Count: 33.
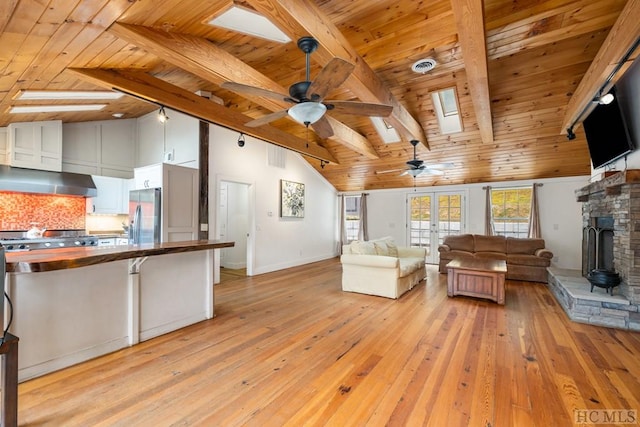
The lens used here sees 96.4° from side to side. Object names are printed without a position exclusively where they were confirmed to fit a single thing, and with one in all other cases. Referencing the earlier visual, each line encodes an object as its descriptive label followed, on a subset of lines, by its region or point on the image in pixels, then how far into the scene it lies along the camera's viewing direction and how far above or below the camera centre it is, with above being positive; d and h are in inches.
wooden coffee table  168.9 -39.1
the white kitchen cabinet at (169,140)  203.6 +57.1
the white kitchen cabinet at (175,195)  181.2 +13.1
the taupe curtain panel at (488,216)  284.2 +0.6
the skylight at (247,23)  96.1 +69.6
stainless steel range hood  174.4 +20.7
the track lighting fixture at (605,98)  123.8 +52.7
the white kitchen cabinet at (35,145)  180.1 +44.9
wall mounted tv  137.7 +43.5
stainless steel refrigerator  180.2 -1.6
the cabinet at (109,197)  211.2 +13.2
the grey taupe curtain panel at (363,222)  358.6 -7.7
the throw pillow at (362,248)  195.0 -22.3
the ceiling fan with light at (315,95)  87.7 +43.0
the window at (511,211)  275.2 +5.7
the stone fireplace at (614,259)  130.2 -21.7
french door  305.3 -2.7
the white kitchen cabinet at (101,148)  209.2 +51.8
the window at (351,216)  372.2 -0.3
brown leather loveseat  231.1 -31.0
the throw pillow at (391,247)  221.3 -24.7
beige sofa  178.2 -36.0
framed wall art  275.1 +16.4
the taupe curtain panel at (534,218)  262.3 -1.0
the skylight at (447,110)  196.5 +78.8
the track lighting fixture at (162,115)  154.7 +55.0
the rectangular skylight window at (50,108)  155.8 +60.5
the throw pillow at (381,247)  206.8 -23.3
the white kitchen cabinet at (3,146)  182.4 +43.4
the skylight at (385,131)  234.3 +72.7
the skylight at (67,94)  136.0 +60.9
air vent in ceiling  134.1 +72.7
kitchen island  86.7 -30.8
